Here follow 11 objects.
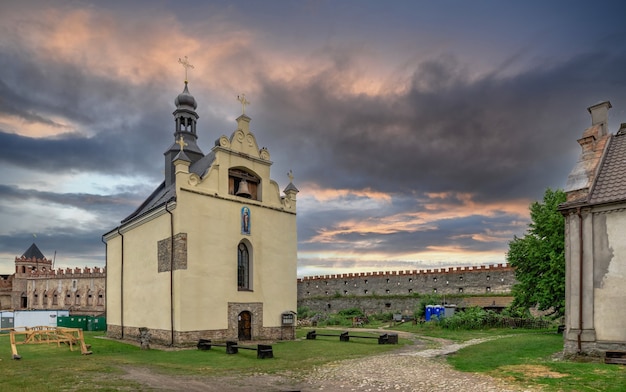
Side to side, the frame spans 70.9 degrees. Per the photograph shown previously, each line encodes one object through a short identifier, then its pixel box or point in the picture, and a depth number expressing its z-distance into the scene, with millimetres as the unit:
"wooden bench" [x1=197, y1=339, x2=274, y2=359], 18391
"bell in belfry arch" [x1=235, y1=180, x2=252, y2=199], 26375
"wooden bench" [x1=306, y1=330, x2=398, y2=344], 23766
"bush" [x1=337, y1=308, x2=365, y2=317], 52656
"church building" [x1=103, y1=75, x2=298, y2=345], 23594
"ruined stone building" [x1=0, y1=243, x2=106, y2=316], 59688
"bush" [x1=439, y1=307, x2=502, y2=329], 33531
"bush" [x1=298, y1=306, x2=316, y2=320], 54897
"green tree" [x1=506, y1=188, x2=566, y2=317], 24422
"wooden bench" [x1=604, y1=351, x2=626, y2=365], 13805
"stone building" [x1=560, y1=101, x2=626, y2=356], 14781
